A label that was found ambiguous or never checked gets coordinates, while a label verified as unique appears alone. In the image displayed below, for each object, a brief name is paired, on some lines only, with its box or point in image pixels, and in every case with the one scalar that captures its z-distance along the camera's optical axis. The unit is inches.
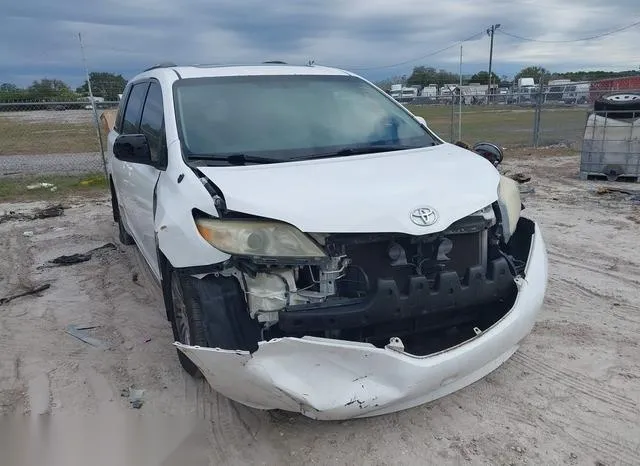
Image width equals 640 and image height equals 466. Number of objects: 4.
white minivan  104.7
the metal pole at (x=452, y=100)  602.2
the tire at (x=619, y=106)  383.3
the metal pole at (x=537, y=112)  609.9
